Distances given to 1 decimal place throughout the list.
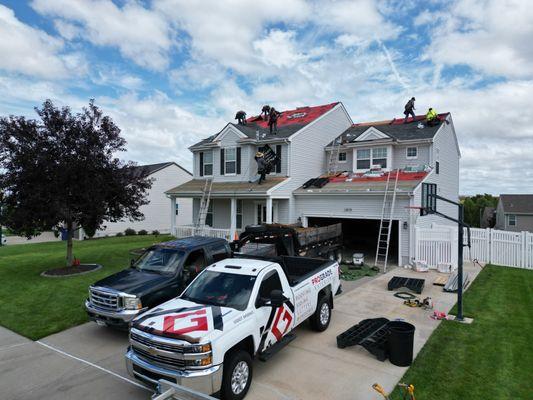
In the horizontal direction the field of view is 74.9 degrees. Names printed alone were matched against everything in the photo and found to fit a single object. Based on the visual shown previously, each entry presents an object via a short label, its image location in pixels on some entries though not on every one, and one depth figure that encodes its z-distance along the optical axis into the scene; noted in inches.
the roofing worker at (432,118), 802.8
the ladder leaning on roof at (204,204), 848.6
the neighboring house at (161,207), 1332.8
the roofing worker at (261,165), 788.0
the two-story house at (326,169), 690.2
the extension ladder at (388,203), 629.6
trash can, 249.8
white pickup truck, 190.5
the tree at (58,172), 506.6
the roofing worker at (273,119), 861.2
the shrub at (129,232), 1270.2
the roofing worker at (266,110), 974.0
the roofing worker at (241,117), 967.6
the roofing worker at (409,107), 864.3
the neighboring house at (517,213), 1582.2
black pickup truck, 295.0
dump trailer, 485.1
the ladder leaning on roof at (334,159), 884.6
